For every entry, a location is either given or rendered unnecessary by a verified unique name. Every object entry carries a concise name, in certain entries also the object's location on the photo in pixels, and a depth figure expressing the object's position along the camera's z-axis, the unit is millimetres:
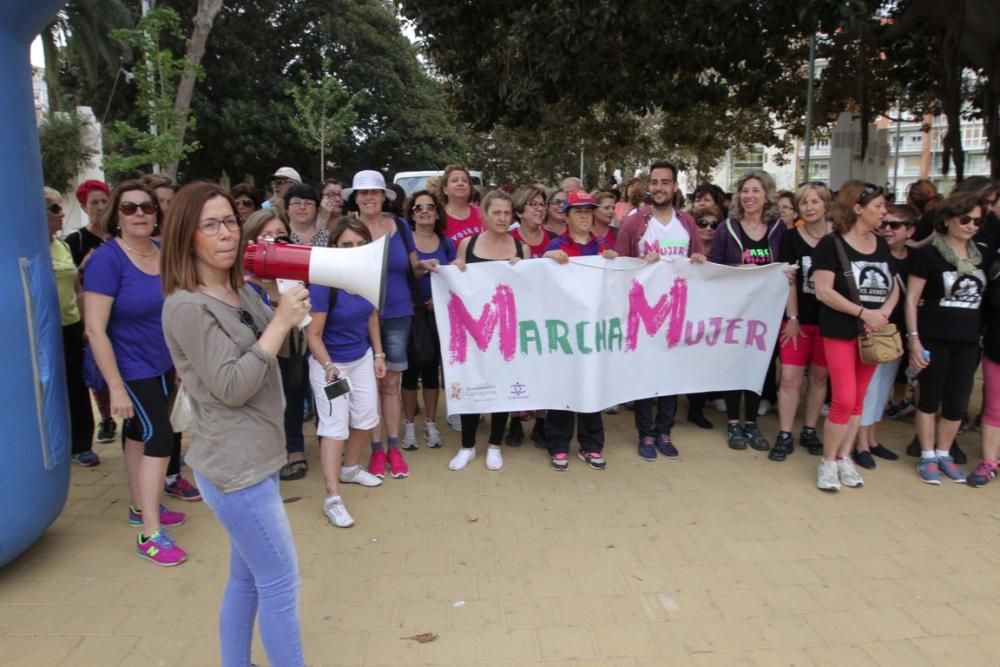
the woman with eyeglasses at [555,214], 5938
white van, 14348
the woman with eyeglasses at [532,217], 5078
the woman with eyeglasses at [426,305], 4953
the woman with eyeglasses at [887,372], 4844
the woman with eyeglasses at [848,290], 4344
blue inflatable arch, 3188
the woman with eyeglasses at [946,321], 4457
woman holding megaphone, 2111
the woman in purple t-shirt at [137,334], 3492
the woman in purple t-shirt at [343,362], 3947
